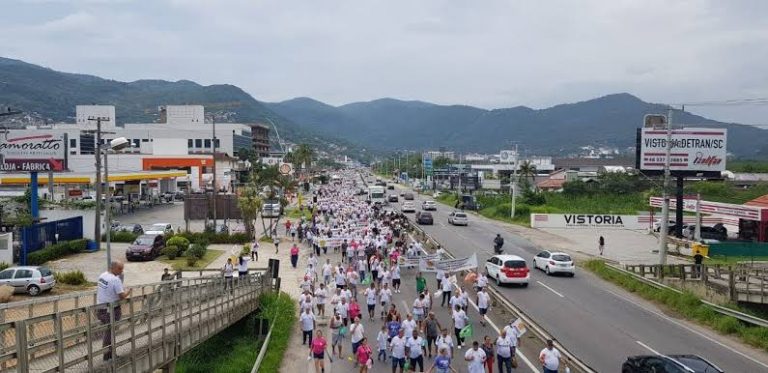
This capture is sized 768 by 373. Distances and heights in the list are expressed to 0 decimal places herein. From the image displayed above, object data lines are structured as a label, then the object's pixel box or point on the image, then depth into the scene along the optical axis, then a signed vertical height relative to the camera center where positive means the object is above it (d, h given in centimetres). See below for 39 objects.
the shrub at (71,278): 2830 -513
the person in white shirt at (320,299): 2231 -468
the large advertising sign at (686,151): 4516 +81
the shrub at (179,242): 3759 -477
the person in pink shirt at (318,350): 1588 -454
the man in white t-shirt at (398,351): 1556 -446
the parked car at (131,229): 4568 -495
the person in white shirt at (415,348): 1563 -440
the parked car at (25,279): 2561 -471
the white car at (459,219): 5897 -514
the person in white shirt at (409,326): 1609 -403
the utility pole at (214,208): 4502 -341
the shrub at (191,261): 3447 -534
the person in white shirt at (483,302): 2078 -439
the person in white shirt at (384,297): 2189 -450
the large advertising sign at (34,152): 4022 +25
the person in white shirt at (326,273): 2603 -444
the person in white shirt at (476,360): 1400 -418
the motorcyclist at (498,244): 3768 -469
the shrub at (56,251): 3316 -500
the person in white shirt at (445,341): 1466 -406
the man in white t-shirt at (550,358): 1438 -424
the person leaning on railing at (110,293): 1101 -231
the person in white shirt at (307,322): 1875 -459
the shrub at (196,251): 3612 -512
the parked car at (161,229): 4385 -476
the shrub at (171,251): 3684 -518
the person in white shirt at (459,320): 1809 -432
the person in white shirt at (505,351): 1538 -437
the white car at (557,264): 3181 -491
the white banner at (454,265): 2718 -427
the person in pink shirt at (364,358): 1530 -453
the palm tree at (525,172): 10494 -170
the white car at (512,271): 2805 -462
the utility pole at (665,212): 3201 -242
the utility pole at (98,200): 2726 -208
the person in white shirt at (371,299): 2159 -452
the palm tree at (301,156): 12656 +57
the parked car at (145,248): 3562 -489
